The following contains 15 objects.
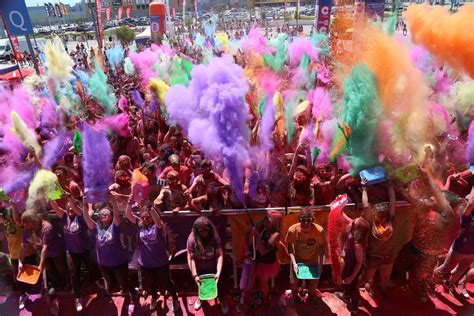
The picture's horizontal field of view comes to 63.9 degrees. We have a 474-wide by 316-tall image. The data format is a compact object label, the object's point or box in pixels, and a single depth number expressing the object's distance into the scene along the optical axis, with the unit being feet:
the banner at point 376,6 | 39.80
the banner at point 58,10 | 147.39
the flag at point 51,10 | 153.58
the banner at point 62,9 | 144.87
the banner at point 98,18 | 64.75
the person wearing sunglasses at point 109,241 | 13.44
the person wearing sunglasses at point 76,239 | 13.91
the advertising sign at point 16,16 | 25.69
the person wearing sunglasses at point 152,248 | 13.23
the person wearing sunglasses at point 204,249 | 13.08
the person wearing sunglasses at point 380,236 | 12.92
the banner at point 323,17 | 47.11
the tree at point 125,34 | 112.98
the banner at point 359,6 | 33.83
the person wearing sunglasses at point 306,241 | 13.01
